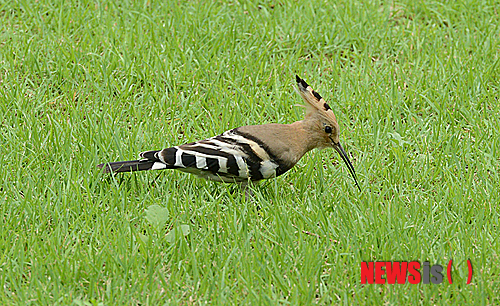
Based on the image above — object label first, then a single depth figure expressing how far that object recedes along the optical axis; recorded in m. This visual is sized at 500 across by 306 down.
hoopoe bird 8.49
